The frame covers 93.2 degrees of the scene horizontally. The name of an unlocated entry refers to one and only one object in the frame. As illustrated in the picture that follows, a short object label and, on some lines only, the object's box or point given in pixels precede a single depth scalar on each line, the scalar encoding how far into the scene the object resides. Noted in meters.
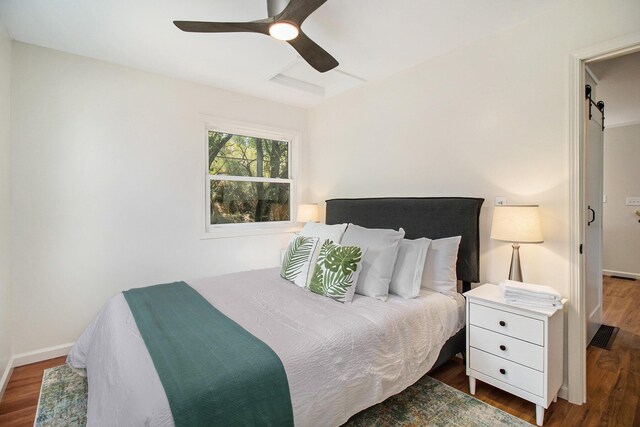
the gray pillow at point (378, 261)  2.12
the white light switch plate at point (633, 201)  4.77
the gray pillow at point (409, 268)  2.12
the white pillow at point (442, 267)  2.21
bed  1.25
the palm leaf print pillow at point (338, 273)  2.05
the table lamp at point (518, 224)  1.93
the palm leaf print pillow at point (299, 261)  2.41
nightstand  1.71
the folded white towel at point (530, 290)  1.78
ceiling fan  1.52
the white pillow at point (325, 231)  2.64
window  3.43
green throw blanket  1.09
